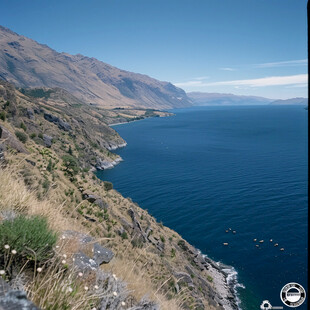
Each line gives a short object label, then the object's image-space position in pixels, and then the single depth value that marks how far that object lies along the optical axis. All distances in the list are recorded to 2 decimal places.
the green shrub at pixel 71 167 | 34.88
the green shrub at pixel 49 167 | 29.64
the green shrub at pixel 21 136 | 33.25
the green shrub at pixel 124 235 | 25.28
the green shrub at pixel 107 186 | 41.96
